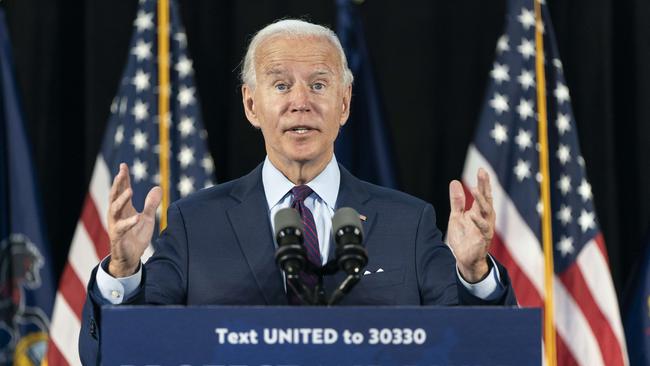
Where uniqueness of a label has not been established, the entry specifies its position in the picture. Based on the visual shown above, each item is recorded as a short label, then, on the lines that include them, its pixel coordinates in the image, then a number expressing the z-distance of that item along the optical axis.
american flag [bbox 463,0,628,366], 9.62
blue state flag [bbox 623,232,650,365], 9.97
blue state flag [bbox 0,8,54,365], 9.96
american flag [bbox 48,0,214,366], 9.65
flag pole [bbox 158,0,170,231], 9.77
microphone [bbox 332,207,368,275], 4.02
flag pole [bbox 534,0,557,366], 9.59
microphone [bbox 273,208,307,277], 3.98
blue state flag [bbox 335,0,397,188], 10.19
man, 4.96
